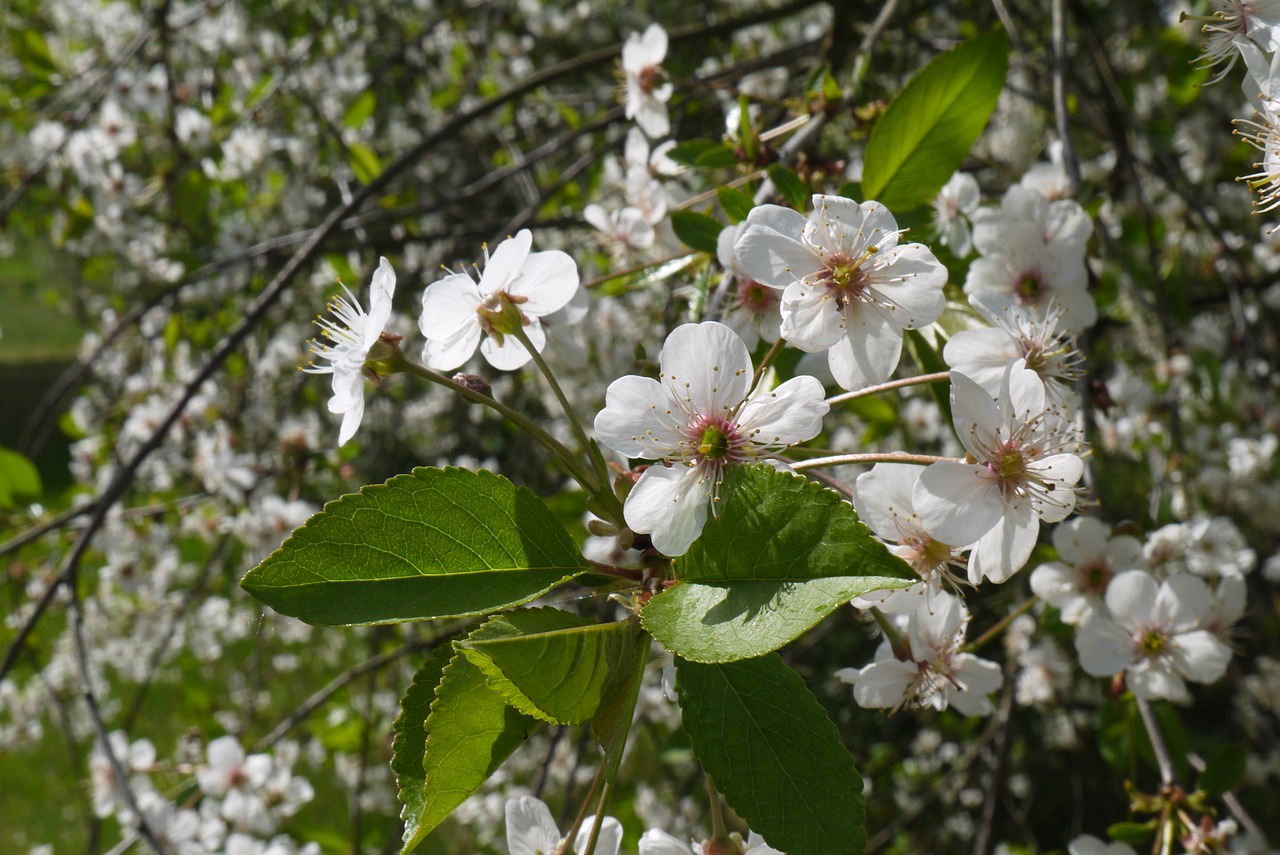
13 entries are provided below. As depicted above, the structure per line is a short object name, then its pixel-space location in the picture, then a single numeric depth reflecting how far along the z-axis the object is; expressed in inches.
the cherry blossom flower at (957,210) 12.7
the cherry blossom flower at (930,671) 10.8
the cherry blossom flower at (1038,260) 11.6
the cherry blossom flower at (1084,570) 12.3
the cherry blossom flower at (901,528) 10.1
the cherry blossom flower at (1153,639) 12.1
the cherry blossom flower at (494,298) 10.7
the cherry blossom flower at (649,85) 14.2
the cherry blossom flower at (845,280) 10.1
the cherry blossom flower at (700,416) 9.8
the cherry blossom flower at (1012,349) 10.3
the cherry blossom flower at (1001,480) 9.7
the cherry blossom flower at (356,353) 10.4
